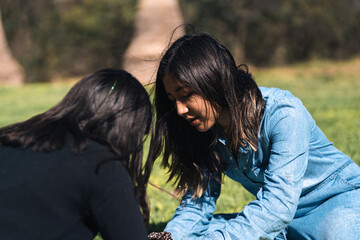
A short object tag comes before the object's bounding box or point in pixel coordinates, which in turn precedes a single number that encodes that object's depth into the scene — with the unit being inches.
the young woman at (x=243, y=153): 96.2
